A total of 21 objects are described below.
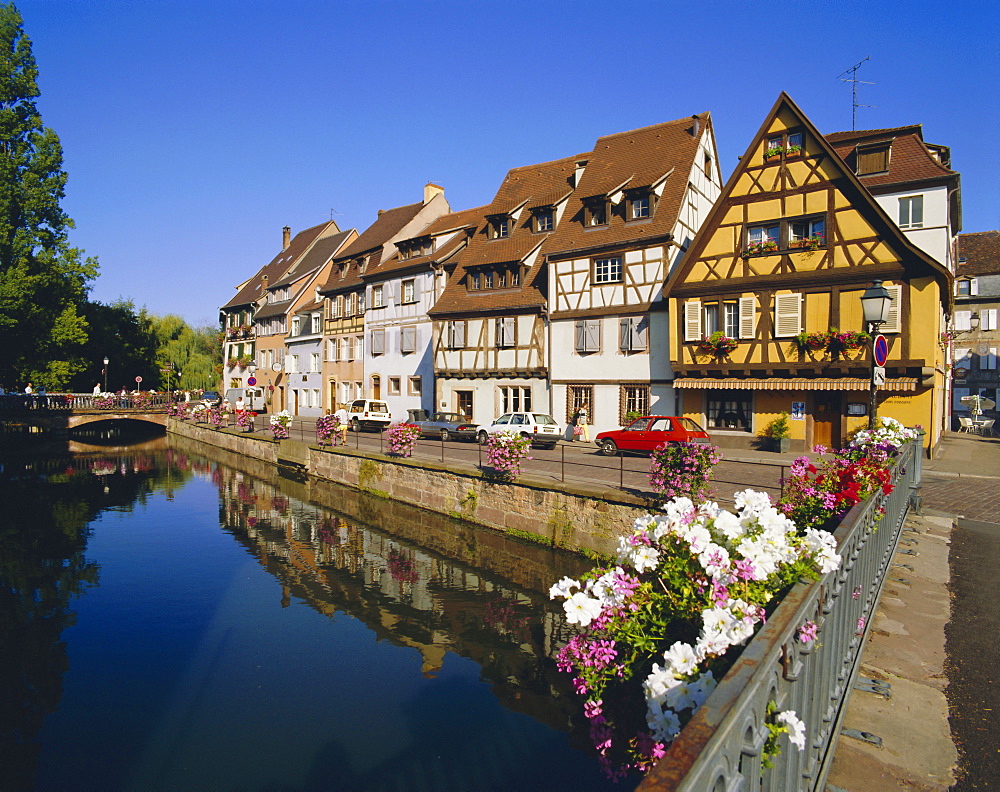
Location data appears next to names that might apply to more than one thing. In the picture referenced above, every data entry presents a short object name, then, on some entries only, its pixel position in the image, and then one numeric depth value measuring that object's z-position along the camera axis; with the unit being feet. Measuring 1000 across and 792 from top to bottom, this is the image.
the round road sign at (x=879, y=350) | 30.42
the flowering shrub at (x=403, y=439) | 68.69
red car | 68.23
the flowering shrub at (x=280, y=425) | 100.79
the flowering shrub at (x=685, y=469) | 38.60
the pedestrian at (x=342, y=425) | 86.53
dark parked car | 90.63
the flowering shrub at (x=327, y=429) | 85.97
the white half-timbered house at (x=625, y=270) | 85.46
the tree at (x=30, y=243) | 117.08
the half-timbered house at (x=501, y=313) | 98.32
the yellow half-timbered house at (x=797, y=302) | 67.00
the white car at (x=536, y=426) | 83.30
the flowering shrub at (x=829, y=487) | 18.24
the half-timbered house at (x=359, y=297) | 133.90
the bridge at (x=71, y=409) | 139.13
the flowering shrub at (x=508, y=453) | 51.96
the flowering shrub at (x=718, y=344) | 76.38
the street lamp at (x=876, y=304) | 30.50
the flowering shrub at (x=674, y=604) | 9.78
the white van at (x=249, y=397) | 181.82
